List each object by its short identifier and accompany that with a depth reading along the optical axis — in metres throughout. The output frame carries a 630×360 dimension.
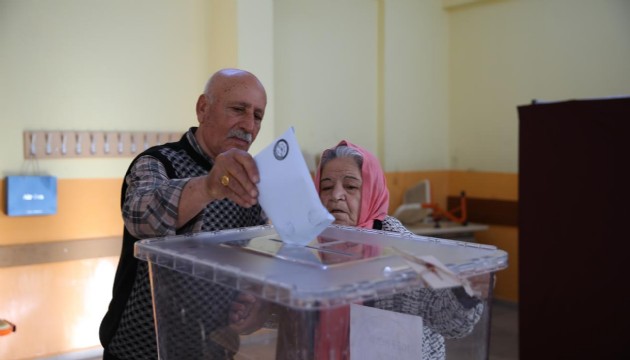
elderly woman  1.15
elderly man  1.14
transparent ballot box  0.95
